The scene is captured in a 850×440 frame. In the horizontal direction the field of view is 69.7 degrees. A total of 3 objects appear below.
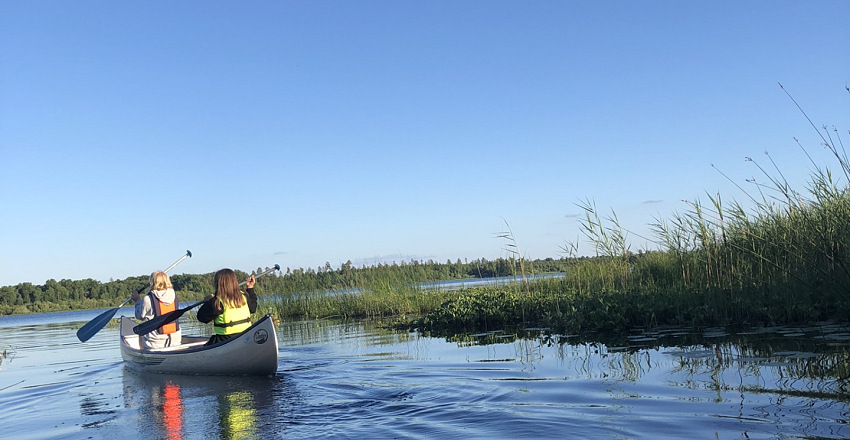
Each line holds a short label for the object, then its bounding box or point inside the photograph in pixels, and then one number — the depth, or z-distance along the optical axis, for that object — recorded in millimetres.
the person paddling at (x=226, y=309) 9359
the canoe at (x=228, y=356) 8562
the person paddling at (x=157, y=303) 10695
